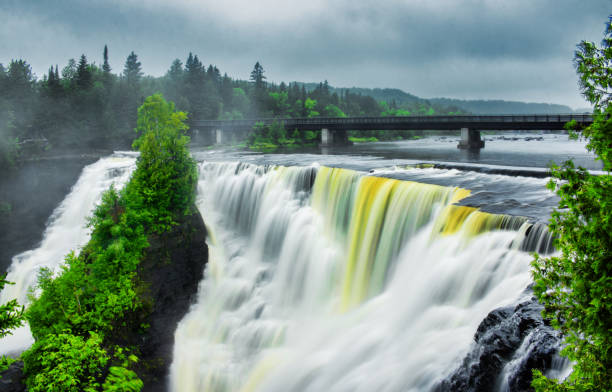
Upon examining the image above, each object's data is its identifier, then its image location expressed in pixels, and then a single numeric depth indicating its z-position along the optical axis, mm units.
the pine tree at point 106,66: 108962
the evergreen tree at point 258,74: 144350
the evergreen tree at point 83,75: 80562
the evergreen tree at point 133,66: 117250
